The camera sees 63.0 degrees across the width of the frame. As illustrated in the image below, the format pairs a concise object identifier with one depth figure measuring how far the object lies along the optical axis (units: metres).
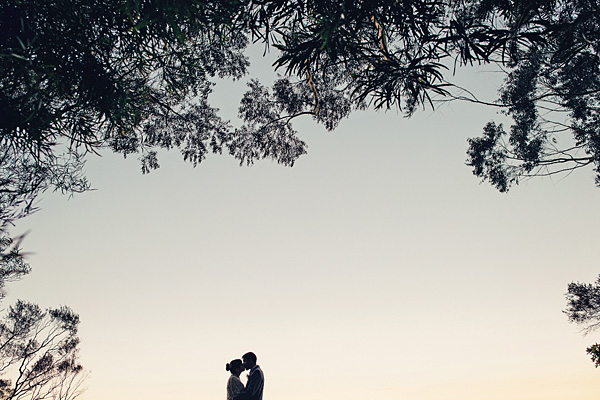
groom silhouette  7.62
